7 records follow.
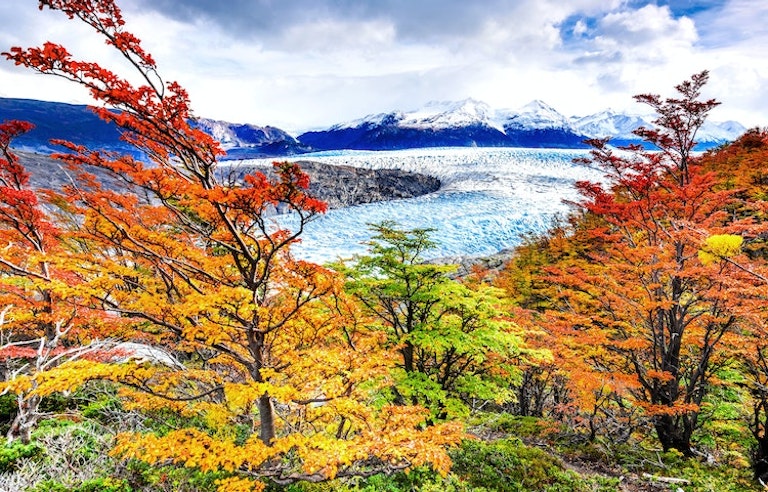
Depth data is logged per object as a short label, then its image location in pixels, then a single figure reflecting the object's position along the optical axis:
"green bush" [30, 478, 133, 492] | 4.93
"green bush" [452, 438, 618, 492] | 6.72
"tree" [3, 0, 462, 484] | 3.65
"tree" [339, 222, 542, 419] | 6.85
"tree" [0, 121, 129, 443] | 6.09
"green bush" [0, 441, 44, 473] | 5.54
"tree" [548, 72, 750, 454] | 7.23
